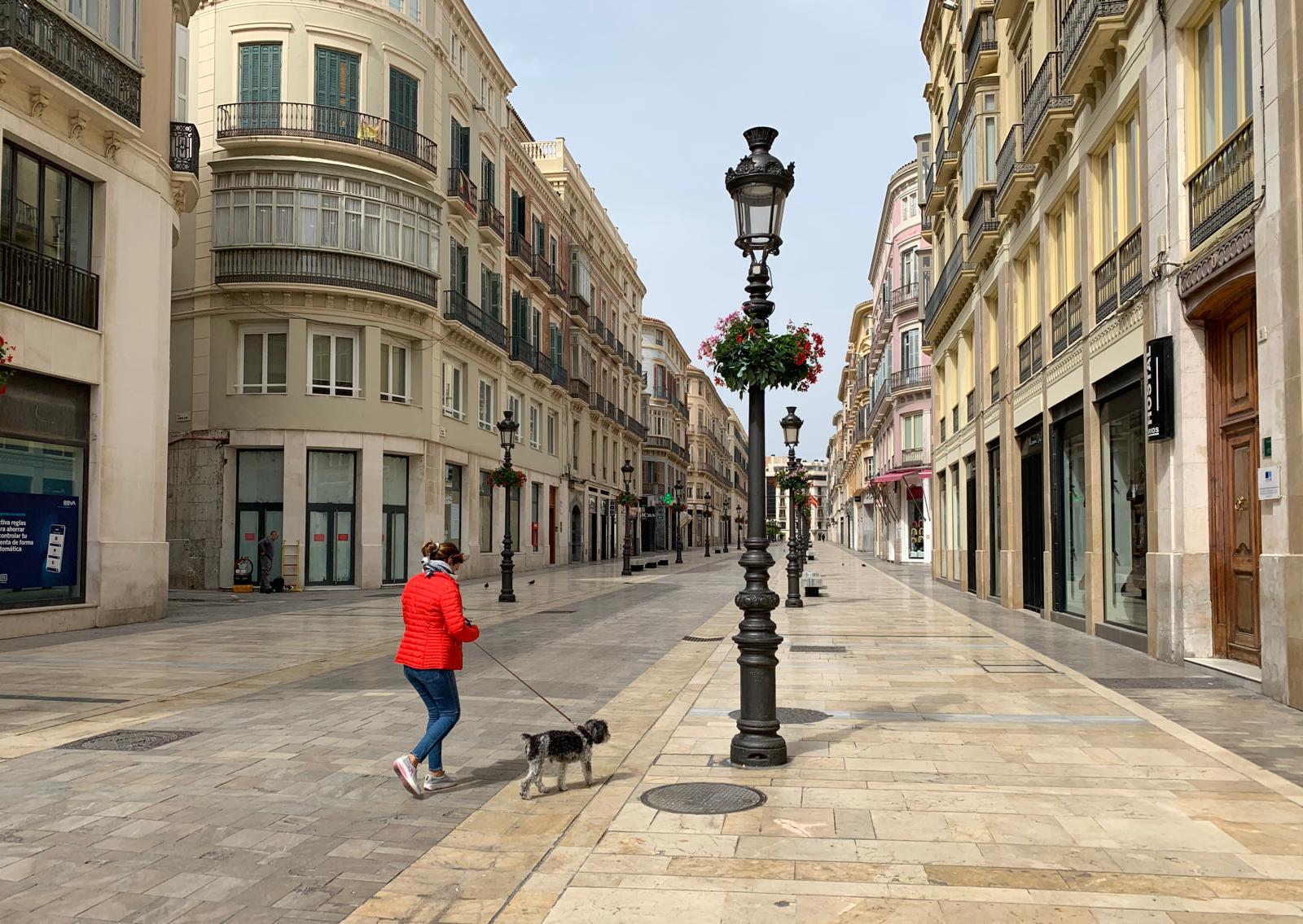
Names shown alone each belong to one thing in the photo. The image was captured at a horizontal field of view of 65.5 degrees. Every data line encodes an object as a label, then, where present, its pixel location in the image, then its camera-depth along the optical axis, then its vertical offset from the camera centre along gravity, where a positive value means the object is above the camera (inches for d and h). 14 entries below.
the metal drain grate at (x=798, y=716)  334.7 -67.3
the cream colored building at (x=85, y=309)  605.6 +136.2
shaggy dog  241.4 -56.3
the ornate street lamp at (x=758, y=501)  273.4 +4.6
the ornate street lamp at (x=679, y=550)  1975.1 -65.5
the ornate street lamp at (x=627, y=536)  1386.6 -26.6
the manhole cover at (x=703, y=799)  229.1 -65.8
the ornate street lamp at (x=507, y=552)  891.4 -31.3
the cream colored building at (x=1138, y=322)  361.7 +96.7
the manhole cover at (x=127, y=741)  298.7 -67.6
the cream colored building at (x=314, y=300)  1054.4 +232.4
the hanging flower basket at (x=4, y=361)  476.5 +76.4
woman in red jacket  249.4 -32.3
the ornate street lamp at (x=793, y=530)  839.1 -15.4
